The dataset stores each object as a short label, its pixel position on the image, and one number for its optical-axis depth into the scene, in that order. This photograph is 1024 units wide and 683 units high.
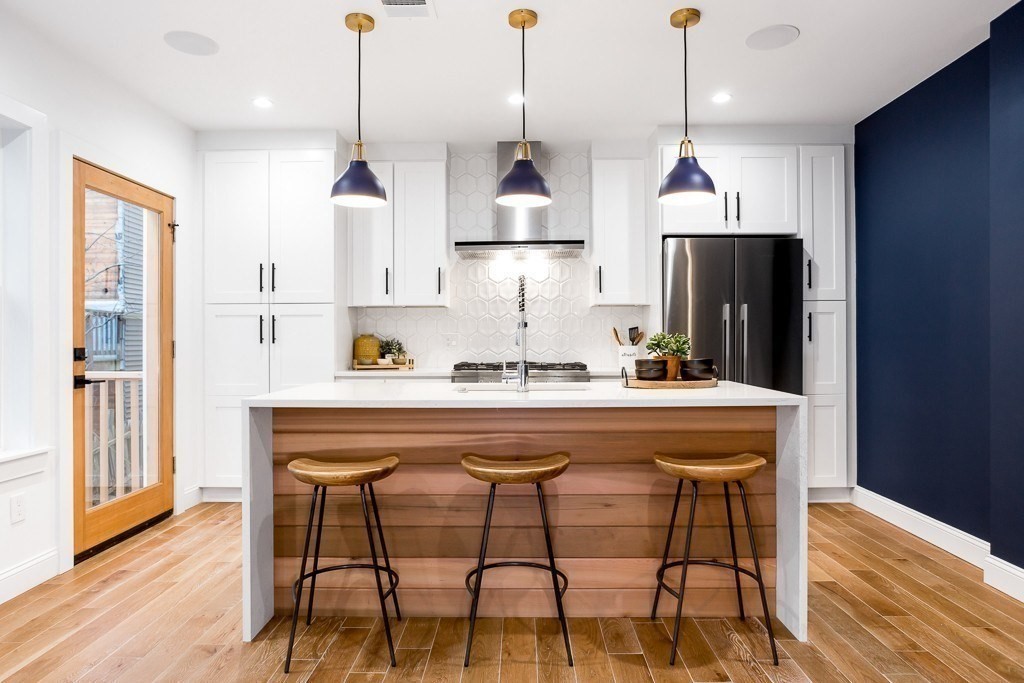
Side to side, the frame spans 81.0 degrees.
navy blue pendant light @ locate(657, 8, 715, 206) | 2.78
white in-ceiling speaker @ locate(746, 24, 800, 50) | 3.05
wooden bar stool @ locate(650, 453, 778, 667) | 2.20
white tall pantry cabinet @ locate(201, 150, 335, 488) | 4.43
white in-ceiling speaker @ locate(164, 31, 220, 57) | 3.09
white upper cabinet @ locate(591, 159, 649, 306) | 4.65
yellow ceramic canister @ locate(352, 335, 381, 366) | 4.82
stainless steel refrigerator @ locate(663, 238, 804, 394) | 4.22
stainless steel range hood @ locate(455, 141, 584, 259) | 4.56
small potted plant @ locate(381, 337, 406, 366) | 4.86
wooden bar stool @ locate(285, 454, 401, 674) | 2.18
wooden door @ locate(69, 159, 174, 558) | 3.31
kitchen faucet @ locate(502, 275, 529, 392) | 2.66
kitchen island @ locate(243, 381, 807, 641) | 2.57
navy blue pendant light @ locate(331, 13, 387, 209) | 2.76
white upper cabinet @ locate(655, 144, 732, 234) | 4.36
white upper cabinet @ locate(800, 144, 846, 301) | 4.39
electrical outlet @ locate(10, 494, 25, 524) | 2.83
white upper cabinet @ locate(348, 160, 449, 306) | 4.70
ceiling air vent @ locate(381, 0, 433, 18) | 2.78
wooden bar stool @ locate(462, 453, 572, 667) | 2.18
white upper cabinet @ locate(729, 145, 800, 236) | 4.39
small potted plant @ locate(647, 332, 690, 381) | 2.86
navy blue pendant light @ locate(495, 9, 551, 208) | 2.72
